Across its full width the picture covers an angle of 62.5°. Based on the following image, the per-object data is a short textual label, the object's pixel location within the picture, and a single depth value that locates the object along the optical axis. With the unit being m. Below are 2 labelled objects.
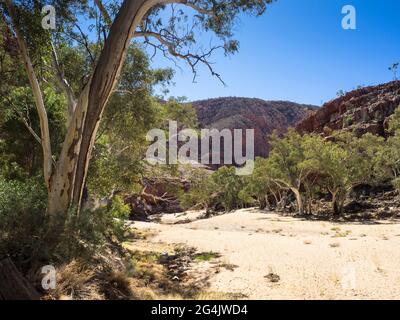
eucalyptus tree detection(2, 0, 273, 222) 6.67
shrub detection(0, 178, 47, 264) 5.51
